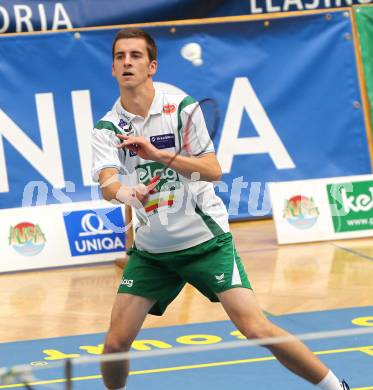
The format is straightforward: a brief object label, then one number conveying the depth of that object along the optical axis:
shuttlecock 20.55
